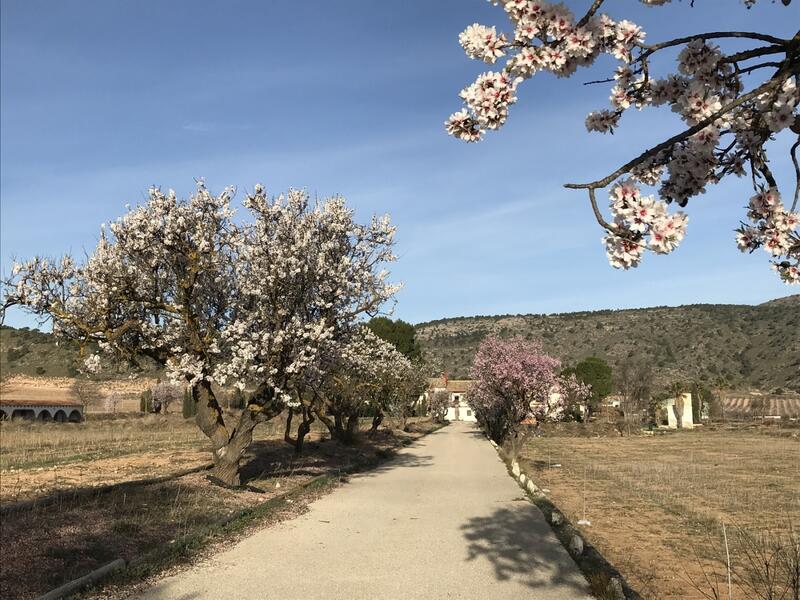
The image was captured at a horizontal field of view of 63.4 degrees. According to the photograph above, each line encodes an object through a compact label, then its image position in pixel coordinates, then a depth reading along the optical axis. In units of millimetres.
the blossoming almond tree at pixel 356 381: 17328
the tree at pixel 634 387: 60844
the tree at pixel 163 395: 67562
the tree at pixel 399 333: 62194
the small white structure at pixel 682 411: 63000
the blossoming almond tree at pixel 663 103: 4020
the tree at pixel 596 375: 77206
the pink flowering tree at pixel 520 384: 26219
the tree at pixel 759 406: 68206
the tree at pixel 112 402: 74988
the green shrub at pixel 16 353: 95688
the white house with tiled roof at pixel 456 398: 97600
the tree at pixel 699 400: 70250
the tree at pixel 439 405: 74250
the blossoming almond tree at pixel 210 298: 14266
